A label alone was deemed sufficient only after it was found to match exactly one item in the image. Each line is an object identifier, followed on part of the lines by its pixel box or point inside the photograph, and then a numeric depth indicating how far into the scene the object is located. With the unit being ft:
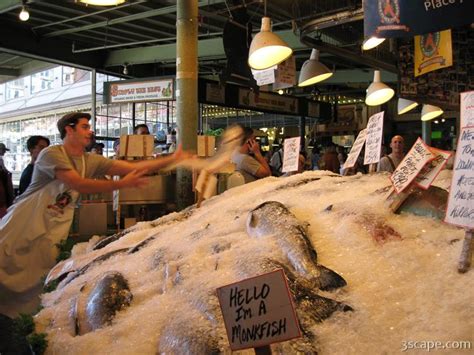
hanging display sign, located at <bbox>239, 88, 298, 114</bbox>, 35.65
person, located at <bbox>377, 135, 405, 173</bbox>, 20.63
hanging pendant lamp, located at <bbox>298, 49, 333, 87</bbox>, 23.07
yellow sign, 21.24
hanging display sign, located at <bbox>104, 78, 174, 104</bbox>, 33.22
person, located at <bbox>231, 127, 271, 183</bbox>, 17.46
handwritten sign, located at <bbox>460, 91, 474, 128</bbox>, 6.65
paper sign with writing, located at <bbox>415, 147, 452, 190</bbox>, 7.80
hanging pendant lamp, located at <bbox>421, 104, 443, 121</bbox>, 32.91
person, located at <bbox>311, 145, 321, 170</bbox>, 45.41
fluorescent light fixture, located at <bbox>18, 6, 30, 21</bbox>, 26.89
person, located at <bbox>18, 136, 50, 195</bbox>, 17.57
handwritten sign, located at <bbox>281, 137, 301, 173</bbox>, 14.49
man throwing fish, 10.30
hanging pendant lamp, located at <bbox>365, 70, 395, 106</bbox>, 24.39
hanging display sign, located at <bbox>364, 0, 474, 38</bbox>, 12.11
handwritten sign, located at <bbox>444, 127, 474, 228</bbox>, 6.25
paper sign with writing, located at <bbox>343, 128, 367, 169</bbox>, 12.62
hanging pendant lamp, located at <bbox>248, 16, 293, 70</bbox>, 16.79
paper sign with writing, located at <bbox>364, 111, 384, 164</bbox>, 11.49
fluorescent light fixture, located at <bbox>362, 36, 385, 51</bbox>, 18.75
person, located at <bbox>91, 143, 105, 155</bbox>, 27.13
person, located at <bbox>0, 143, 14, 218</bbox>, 17.57
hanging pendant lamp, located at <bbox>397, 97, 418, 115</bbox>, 32.89
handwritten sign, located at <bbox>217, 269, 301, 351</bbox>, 4.44
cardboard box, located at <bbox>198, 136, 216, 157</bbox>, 19.40
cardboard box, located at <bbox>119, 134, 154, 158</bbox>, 16.90
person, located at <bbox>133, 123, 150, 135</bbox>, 21.49
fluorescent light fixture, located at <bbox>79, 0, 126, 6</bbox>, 14.88
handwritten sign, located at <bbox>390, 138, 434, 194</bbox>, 7.90
